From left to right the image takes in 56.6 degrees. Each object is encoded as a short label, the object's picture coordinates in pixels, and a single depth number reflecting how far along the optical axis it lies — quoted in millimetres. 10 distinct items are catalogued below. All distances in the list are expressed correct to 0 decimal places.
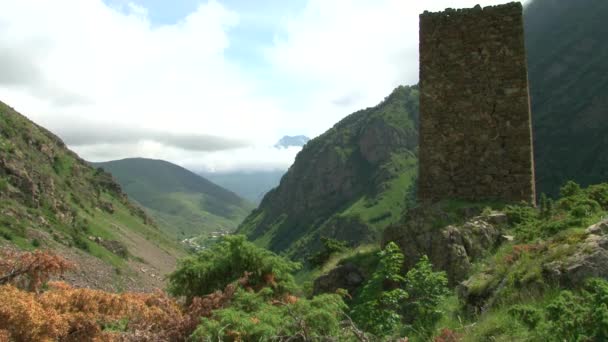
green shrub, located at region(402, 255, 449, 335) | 8992
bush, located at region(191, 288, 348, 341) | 8172
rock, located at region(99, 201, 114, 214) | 127875
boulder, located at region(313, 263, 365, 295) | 13453
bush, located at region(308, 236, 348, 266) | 17464
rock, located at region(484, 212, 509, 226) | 12945
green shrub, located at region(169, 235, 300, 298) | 12258
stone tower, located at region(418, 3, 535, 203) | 14766
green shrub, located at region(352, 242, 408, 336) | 9086
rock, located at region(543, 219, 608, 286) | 7160
